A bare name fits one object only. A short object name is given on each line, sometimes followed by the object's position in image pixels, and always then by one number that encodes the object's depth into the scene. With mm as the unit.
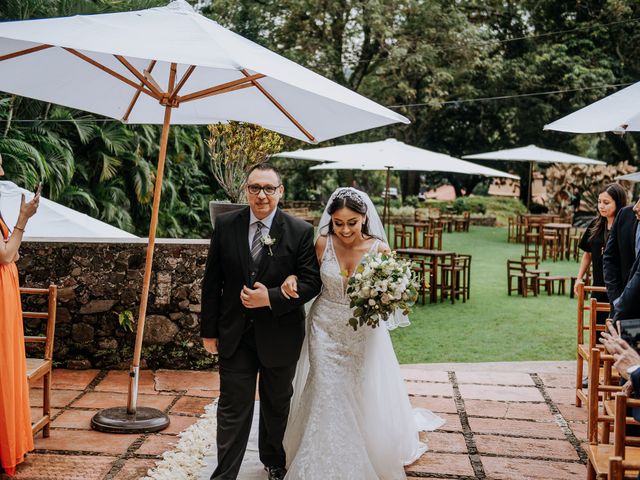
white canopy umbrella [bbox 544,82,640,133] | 4949
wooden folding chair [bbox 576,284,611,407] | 6182
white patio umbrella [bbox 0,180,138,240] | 6801
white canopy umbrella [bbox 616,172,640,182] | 8141
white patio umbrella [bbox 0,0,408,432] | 4160
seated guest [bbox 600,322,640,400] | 2828
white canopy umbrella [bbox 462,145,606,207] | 20828
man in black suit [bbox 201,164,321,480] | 4258
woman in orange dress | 4406
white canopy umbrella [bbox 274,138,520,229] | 12406
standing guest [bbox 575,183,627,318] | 6871
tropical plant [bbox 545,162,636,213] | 24406
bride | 4359
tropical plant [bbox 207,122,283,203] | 6777
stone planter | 6569
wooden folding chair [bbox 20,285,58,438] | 5098
